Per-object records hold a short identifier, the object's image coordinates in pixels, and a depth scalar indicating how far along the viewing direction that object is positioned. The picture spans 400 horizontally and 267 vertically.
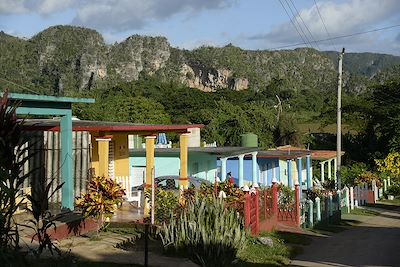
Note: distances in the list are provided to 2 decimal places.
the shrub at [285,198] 21.39
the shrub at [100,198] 12.75
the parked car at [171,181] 23.90
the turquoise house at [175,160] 27.06
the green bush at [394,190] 41.94
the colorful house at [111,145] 15.56
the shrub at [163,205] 15.07
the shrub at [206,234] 11.17
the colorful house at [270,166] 35.47
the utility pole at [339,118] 31.41
